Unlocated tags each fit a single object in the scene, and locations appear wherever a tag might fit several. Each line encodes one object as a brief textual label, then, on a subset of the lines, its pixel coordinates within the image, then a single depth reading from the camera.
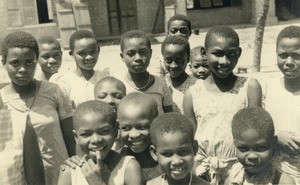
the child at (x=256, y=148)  2.78
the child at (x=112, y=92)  3.60
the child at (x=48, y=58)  5.08
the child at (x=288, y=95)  3.19
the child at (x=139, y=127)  3.13
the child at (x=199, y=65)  4.73
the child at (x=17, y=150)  2.68
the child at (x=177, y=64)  4.39
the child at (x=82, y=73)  4.25
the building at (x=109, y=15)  15.56
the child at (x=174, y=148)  2.76
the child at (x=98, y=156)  2.85
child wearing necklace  3.95
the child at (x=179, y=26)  5.74
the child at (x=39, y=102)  3.36
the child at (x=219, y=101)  3.36
